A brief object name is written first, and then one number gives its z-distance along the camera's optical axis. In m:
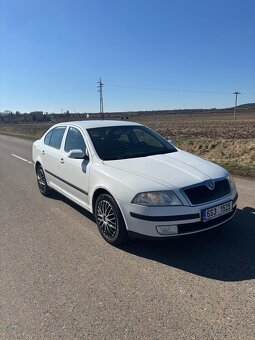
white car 3.93
